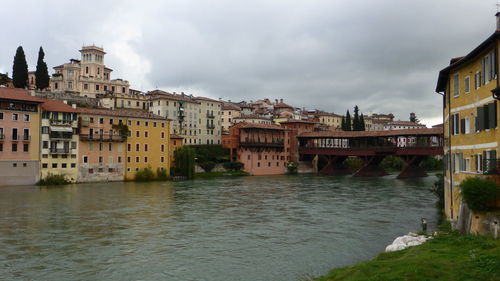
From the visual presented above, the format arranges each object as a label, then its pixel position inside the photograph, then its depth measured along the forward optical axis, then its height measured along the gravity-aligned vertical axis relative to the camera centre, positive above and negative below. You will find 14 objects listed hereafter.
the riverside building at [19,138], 53.28 +2.22
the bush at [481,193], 14.91 -1.30
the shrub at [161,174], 67.69 -2.83
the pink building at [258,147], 86.75 +1.61
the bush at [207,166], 78.25 -1.85
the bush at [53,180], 55.71 -3.02
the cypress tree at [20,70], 79.44 +15.23
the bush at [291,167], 91.25 -2.44
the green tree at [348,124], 109.62 +7.57
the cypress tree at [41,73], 85.44 +15.74
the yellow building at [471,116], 16.59 +1.64
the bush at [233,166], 82.35 -1.96
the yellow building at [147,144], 66.00 +1.78
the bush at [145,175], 64.94 -2.81
